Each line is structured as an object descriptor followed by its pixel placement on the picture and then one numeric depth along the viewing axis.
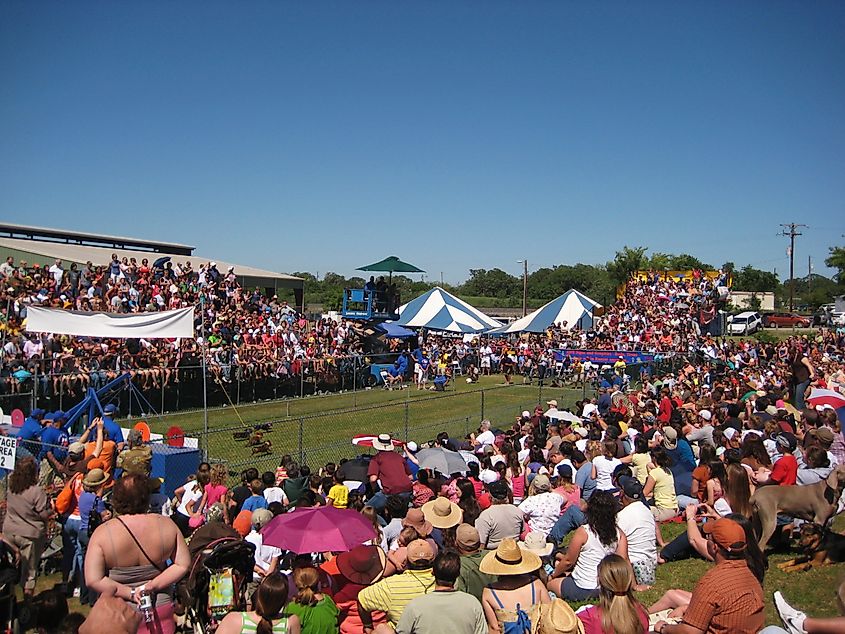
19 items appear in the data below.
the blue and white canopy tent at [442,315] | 38.34
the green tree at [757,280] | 111.31
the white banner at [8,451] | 9.77
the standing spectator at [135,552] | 4.45
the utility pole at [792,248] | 78.81
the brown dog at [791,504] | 7.33
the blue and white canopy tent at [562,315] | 39.88
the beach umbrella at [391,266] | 34.28
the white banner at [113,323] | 14.75
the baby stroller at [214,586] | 5.41
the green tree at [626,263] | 87.00
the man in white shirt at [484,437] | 12.60
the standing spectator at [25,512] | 6.97
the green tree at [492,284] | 125.19
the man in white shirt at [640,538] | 7.23
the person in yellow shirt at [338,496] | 8.18
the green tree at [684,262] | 105.10
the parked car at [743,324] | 61.34
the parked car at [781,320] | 69.81
